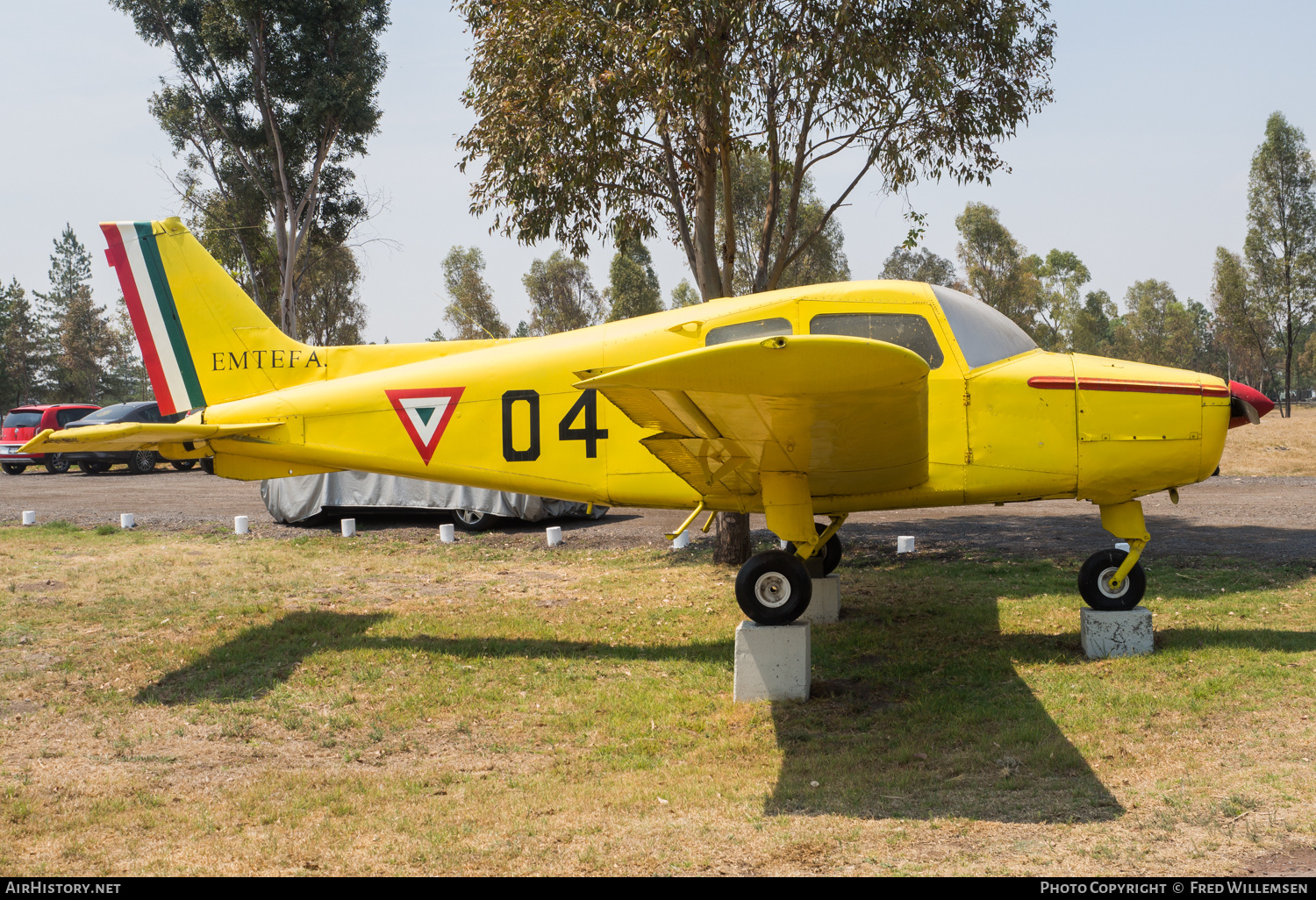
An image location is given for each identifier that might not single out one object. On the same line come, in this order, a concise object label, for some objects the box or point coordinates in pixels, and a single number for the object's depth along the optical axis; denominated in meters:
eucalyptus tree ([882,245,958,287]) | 57.28
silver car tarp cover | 13.88
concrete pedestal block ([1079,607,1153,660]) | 6.38
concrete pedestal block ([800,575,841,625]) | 8.00
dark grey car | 25.28
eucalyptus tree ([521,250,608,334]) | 57.03
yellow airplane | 5.88
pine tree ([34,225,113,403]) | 72.94
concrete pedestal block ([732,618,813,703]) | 5.89
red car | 25.88
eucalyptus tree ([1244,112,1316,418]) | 39.47
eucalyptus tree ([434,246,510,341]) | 47.88
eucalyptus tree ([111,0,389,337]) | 23.94
